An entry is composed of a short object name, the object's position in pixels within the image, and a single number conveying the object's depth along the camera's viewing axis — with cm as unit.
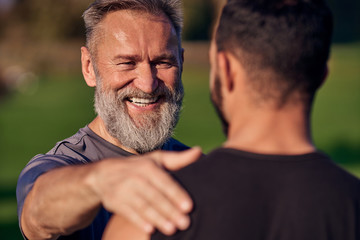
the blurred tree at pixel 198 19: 5262
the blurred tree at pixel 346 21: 5653
